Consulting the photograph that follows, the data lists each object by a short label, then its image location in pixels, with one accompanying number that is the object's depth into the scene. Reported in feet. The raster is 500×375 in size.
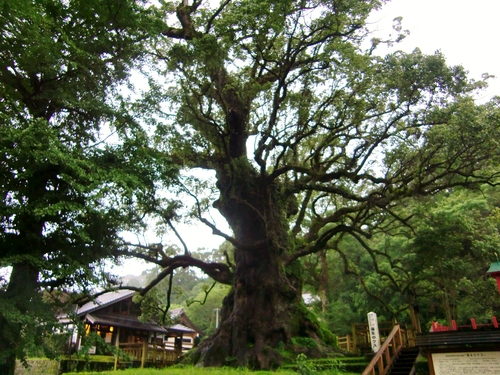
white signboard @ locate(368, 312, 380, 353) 35.65
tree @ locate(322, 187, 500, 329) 42.06
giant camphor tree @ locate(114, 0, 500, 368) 33.17
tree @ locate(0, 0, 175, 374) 24.00
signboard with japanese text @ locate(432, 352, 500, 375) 23.99
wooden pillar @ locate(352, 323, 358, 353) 45.56
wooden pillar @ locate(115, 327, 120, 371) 66.91
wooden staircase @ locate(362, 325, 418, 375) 30.59
